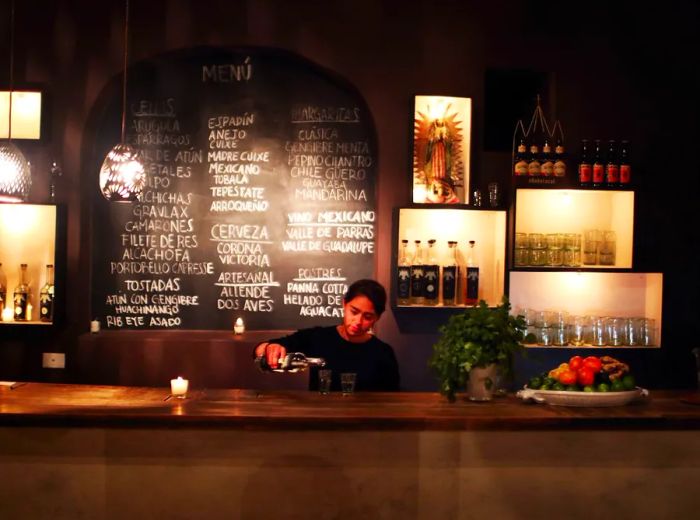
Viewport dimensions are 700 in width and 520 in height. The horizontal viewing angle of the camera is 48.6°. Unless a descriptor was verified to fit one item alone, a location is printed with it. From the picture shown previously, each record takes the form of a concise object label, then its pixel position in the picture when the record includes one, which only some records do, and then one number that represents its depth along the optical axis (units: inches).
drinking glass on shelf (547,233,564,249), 183.8
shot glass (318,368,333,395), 129.9
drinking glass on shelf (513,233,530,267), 180.5
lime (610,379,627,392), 122.4
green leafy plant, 122.0
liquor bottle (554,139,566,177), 179.5
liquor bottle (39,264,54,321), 180.2
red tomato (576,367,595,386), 122.0
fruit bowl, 120.2
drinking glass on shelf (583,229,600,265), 185.9
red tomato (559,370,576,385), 122.0
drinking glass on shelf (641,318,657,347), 187.5
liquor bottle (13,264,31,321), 180.4
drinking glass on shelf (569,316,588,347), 184.9
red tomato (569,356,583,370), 124.3
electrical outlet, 182.1
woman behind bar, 143.4
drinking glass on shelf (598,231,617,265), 185.5
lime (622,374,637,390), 123.3
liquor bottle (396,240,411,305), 177.6
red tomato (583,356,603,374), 123.2
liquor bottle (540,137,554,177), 179.0
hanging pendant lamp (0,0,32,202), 130.6
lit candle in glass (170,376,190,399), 123.1
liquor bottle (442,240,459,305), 181.2
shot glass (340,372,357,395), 130.0
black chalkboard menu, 191.0
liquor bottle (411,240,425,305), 178.7
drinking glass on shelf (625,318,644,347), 186.9
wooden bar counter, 112.1
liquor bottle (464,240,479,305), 180.5
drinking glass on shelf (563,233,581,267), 183.5
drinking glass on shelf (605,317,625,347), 186.5
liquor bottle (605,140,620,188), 180.9
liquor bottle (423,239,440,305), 178.5
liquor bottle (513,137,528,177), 178.2
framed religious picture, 180.9
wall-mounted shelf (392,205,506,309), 184.2
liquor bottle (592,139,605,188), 180.2
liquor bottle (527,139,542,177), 178.9
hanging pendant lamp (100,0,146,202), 133.3
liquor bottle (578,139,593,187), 180.7
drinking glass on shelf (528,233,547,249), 182.5
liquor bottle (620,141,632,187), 181.0
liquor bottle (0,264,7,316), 181.5
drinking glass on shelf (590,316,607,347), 186.2
